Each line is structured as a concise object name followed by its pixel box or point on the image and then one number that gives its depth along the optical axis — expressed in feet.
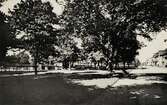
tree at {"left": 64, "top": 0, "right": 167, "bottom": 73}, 46.37
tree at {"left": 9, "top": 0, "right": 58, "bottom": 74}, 56.82
